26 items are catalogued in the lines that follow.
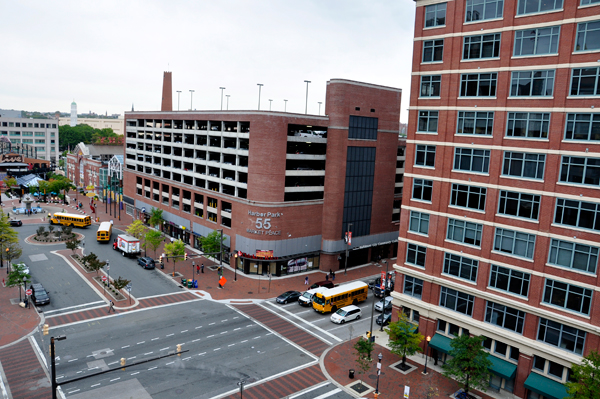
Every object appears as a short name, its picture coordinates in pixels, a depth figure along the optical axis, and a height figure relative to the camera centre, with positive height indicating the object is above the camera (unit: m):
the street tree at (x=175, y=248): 64.00 -15.91
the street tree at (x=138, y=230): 73.81 -15.48
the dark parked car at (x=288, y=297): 54.50 -19.03
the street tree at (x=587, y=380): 27.92 -14.36
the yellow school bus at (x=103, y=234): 79.44 -17.75
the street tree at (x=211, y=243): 65.00 -15.03
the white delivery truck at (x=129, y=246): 71.81 -17.81
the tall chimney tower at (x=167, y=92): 124.00 +14.37
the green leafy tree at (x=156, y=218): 84.31 -15.10
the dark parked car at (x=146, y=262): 66.12 -18.92
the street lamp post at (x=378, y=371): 35.03 -17.94
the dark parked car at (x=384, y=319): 49.31 -19.25
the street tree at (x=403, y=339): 37.91 -16.34
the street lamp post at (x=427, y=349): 38.97 -18.11
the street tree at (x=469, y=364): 33.66 -16.26
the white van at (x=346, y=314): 49.24 -18.93
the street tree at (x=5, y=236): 62.69 -15.27
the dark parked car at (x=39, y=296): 50.50 -19.19
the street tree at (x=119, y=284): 53.67 -18.15
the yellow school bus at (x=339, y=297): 51.62 -18.06
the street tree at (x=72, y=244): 70.19 -17.85
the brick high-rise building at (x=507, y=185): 31.62 -2.07
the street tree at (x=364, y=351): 36.66 -17.04
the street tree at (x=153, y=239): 68.50 -15.69
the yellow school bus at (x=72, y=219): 91.75 -17.76
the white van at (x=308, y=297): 53.47 -18.56
